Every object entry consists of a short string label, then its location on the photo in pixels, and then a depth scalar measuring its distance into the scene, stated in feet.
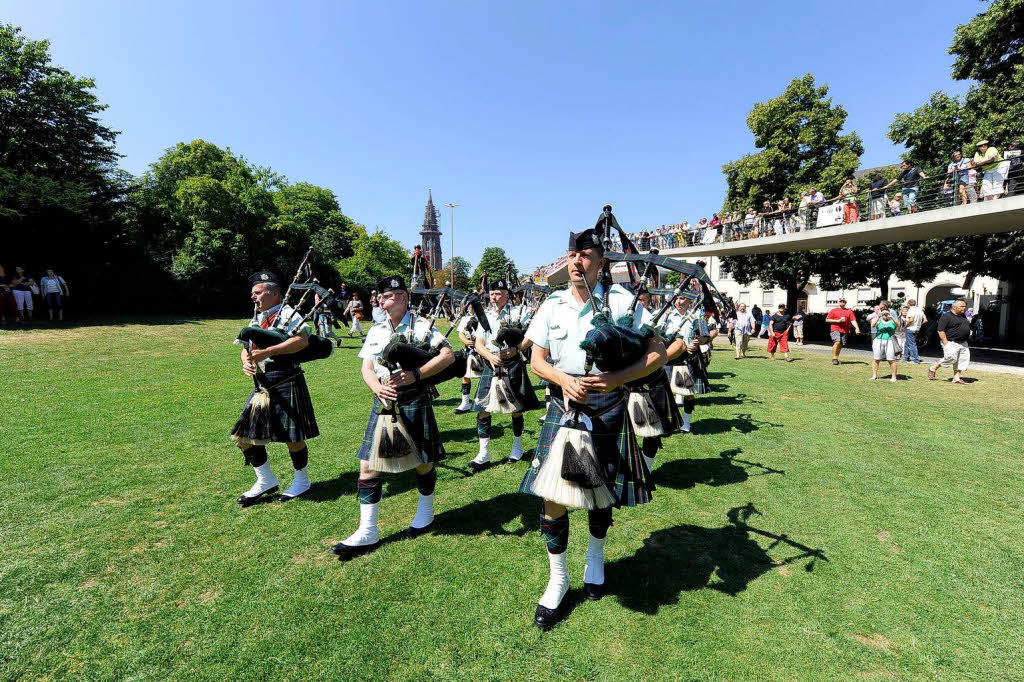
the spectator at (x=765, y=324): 83.02
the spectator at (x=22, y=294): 57.88
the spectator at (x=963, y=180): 49.32
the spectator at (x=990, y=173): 46.88
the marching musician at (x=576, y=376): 10.02
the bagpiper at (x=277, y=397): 15.38
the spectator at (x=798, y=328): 77.27
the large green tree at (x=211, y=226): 95.25
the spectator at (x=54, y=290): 61.82
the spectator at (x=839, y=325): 50.80
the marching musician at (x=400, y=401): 12.82
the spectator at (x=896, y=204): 57.00
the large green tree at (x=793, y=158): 87.40
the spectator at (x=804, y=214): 69.82
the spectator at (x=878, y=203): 59.26
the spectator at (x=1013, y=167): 45.34
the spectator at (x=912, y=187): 55.01
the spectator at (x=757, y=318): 89.86
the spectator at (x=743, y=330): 58.75
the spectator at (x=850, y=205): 62.85
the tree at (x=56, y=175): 67.41
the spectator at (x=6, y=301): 55.86
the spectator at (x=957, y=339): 37.96
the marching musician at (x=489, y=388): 19.92
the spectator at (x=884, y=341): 40.24
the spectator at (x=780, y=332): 58.18
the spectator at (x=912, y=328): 52.00
